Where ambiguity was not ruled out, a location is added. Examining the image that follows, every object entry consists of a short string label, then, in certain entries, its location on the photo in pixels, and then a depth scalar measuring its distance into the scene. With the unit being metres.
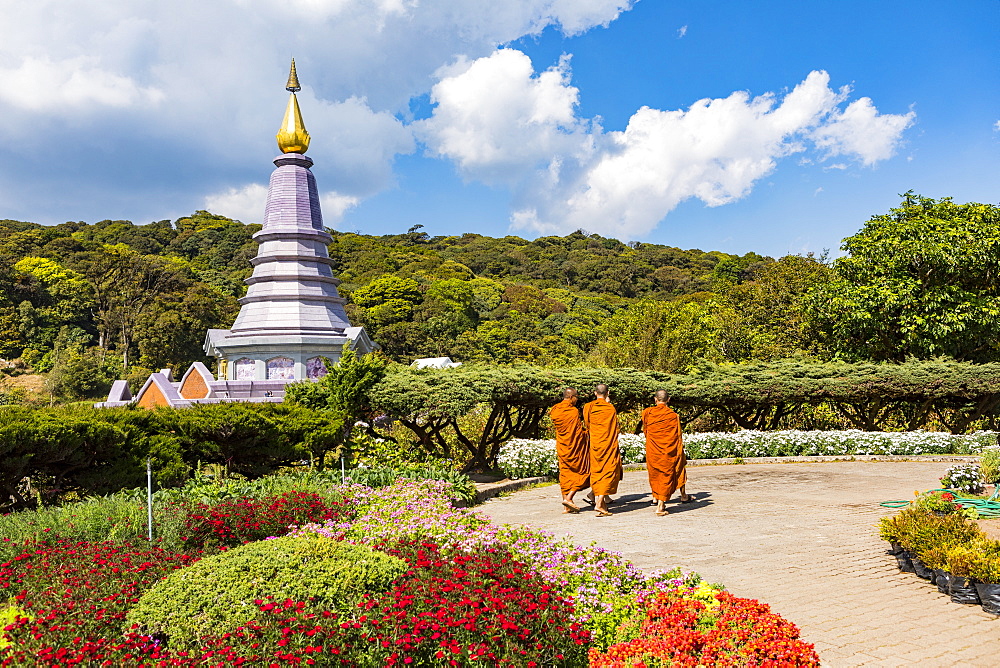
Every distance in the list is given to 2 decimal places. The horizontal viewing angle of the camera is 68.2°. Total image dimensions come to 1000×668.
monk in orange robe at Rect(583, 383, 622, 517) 9.89
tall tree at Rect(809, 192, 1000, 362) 21.75
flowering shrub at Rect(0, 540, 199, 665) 4.05
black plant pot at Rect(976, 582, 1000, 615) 5.58
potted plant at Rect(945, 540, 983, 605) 5.84
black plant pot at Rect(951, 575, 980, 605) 5.82
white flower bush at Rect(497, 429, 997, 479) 17.77
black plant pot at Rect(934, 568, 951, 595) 6.10
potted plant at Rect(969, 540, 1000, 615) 5.61
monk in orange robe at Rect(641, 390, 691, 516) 10.12
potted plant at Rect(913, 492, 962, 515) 8.04
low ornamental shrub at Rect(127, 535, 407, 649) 4.17
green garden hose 9.38
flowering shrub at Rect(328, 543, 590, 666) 3.96
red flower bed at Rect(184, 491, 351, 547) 6.87
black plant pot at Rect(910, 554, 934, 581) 6.51
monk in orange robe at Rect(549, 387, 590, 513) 10.09
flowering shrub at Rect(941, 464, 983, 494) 11.32
